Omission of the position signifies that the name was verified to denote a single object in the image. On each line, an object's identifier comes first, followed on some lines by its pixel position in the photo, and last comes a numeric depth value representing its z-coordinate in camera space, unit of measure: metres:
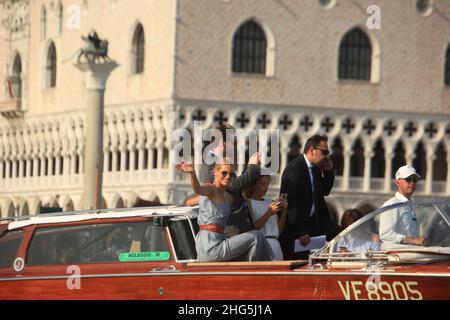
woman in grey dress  15.30
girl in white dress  16.17
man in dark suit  16.94
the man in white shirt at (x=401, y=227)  14.84
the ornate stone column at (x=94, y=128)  41.57
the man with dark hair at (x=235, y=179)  15.55
